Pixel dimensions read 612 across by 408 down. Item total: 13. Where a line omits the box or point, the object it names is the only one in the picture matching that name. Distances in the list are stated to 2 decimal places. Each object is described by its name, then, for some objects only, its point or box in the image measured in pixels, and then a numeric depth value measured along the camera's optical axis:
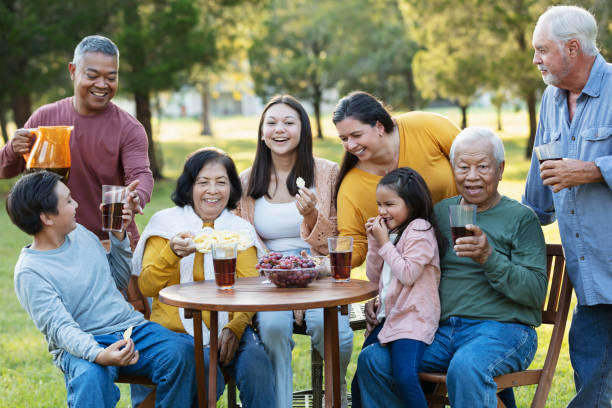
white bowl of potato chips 3.59
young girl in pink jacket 3.59
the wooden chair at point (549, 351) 3.56
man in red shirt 4.51
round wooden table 3.27
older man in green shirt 3.43
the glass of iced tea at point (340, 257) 3.59
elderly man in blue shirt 3.47
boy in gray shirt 3.47
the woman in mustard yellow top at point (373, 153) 4.18
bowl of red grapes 3.58
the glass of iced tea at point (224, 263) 3.52
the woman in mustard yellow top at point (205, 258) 3.78
